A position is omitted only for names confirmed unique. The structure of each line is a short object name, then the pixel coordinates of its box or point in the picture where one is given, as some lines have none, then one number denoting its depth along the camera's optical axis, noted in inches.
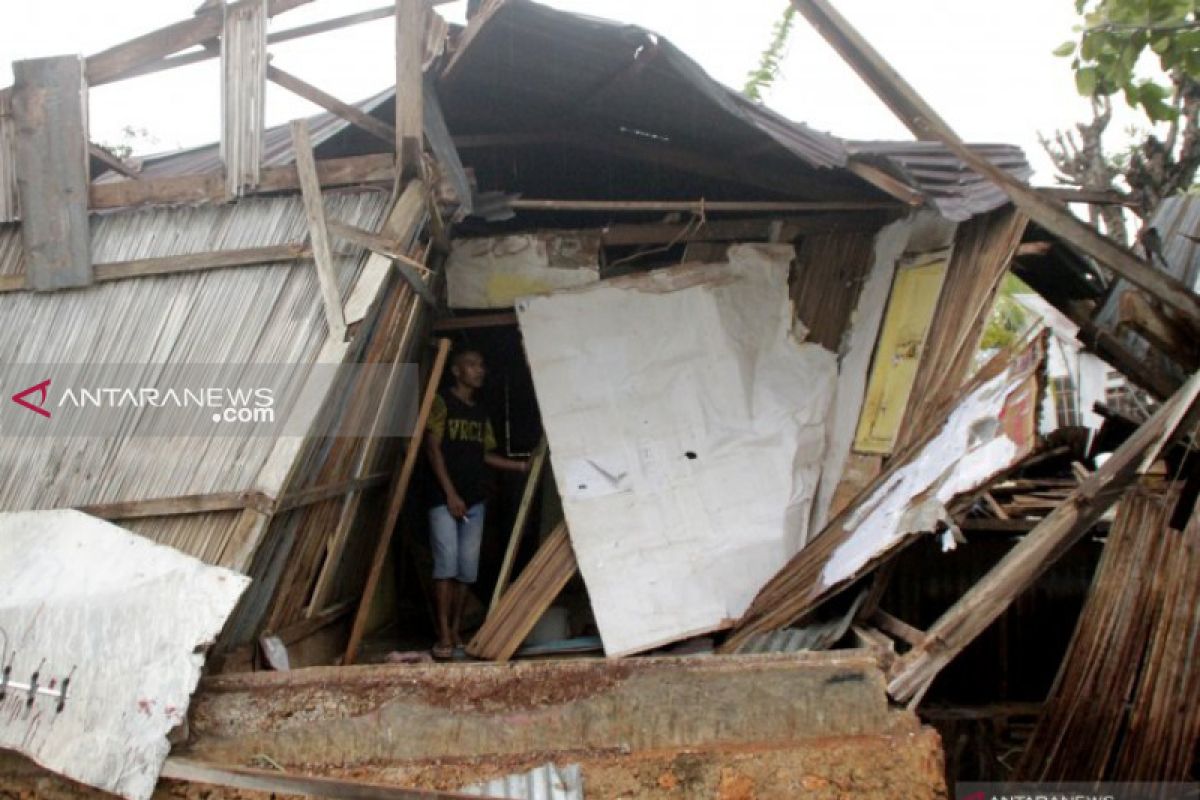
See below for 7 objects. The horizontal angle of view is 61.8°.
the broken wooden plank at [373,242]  167.3
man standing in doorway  231.0
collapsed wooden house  150.1
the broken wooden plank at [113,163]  206.4
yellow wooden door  214.2
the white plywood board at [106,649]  141.6
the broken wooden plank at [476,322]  234.1
